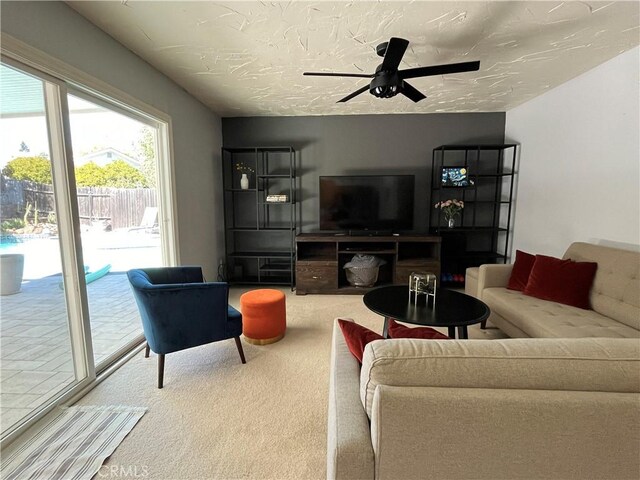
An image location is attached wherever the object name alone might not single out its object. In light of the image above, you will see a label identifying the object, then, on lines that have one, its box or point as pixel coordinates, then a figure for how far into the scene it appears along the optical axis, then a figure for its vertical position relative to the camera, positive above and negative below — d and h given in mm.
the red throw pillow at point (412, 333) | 1410 -590
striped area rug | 1437 -1234
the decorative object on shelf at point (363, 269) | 3986 -809
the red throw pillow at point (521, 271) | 2764 -583
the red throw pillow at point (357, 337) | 1223 -528
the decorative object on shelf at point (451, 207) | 4070 +5
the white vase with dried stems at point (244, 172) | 4262 +502
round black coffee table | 1973 -714
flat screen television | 4117 +69
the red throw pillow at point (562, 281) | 2375 -585
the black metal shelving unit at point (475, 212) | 4227 -63
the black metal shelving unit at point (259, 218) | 4389 -167
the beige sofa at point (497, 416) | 857 -583
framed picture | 4094 +410
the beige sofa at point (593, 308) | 2006 -761
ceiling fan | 2039 +960
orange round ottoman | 2609 -958
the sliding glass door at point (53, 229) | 1694 -150
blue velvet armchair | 2010 -730
